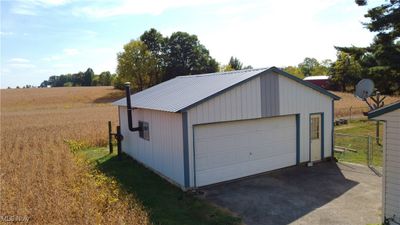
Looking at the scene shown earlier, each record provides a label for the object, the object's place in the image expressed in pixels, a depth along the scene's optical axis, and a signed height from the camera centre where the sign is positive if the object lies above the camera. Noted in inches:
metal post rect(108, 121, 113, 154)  628.2 -102.9
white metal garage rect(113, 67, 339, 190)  402.3 -52.2
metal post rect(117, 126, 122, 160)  576.7 -88.3
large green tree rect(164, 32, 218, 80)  2389.3 +233.5
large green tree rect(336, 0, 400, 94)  832.9 +95.7
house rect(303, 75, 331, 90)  2454.1 +36.5
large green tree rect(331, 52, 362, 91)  2185.0 +96.1
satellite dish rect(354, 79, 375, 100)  500.6 -5.8
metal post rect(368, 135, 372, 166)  492.2 -112.2
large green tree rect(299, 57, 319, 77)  4315.7 +342.4
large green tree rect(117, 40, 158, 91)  2338.8 +175.4
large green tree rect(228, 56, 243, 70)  3276.1 +250.2
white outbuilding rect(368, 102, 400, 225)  276.8 -65.9
